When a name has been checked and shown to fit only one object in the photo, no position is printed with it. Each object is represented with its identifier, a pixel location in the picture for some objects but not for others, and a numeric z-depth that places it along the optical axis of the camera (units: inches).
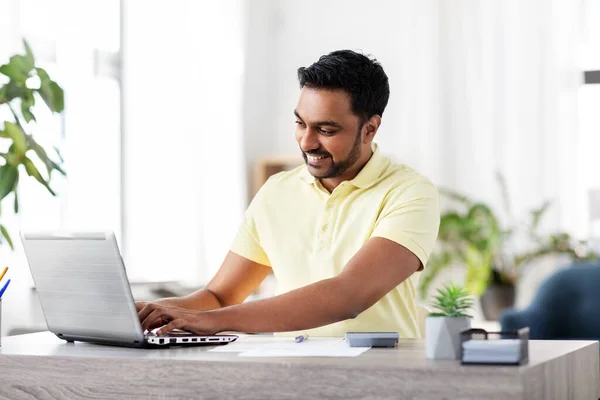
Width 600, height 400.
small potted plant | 67.2
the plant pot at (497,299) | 240.1
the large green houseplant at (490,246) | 240.5
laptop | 76.6
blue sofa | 164.1
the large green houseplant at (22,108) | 118.7
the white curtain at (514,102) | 249.9
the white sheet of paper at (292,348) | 72.8
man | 85.8
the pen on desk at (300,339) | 83.3
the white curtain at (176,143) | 215.8
